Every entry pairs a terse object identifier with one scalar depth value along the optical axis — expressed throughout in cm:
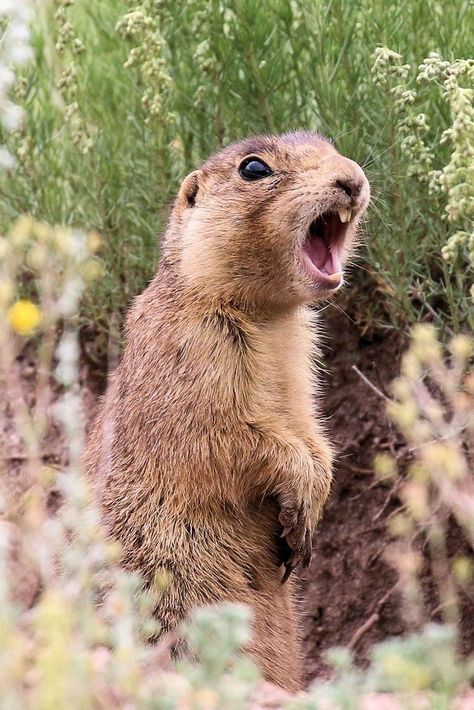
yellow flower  530
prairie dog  827
